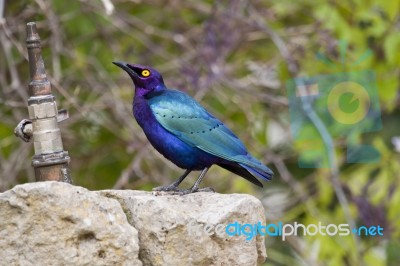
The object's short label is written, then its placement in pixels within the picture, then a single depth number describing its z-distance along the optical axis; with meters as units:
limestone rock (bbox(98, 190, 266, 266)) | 7.32
